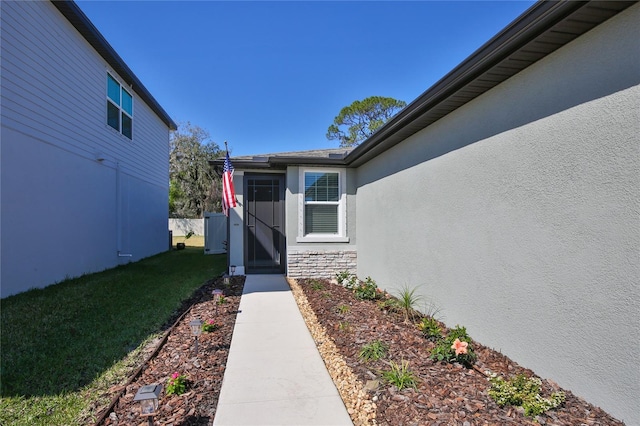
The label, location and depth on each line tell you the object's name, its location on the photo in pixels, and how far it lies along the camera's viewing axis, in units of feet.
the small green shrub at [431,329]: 13.29
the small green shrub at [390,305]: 17.69
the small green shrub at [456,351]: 10.87
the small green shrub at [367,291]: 20.63
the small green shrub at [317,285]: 23.30
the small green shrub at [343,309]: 17.49
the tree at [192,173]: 99.14
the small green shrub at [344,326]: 14.81
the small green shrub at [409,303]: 16.71
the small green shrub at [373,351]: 11.75
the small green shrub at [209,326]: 14.78
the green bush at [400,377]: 9.73
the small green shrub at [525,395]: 8.15
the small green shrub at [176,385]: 9.50
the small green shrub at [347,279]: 24.59
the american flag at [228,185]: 24.97
